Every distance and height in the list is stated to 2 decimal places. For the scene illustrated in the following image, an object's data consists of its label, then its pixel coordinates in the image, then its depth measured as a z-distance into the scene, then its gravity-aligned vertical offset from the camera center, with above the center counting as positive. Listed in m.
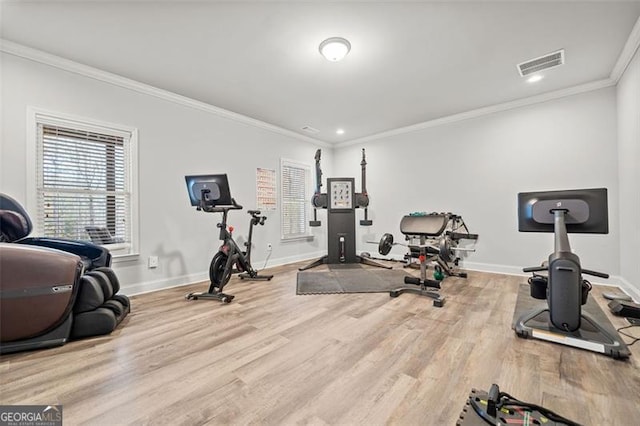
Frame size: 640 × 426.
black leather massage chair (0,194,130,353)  1.64 -0.54
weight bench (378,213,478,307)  2.79 -0.41
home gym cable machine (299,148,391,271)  4.64 +0.00
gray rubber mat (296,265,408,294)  3.12 -0.93
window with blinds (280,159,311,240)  4.92 +0.32
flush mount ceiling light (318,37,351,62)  2.35 +1.59
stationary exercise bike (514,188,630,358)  1.67 -0.45
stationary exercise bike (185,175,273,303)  2.84 +0.09
